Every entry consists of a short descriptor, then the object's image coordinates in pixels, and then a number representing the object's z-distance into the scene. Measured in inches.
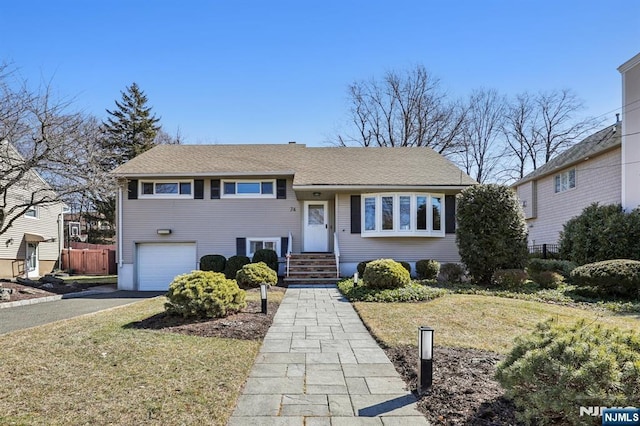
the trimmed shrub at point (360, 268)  497.7
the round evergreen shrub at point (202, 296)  259.1
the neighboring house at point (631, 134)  521.0
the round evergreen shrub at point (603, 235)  457.7
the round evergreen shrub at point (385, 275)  374.0
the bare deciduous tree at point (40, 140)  419.8
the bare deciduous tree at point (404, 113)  1088.8
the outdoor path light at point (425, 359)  145.0
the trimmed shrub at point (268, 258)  523.2
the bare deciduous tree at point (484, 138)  1144.8
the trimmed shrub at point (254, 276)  433.7
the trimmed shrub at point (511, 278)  412.5
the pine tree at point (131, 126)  1263.5
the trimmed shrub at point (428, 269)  498.6
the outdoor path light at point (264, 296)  288.5
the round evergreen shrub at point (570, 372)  98.5
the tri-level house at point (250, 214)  546.3
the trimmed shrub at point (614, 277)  359.6
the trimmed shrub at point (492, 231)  429.1
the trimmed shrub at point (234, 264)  524.4
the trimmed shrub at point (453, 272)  460.1
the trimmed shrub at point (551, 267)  471.8
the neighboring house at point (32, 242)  684.0
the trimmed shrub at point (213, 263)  536.4
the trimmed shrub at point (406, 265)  494.1
